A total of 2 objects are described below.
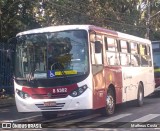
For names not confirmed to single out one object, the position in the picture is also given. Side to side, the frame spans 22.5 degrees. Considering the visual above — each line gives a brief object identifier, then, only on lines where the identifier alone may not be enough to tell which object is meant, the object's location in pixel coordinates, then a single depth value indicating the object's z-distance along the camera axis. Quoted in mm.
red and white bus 11344
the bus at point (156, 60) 21420
